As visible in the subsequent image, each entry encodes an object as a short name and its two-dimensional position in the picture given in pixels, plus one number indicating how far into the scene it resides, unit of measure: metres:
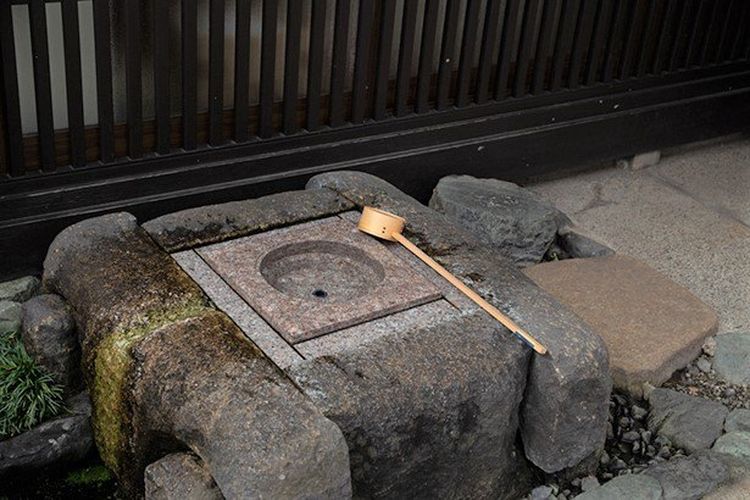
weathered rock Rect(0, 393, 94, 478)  3.97
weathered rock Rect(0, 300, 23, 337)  4.47
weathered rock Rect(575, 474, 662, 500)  3.98
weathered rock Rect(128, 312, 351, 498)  3.19
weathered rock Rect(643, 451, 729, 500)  4.02
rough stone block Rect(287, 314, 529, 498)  3.48
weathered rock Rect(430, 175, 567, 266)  5.27
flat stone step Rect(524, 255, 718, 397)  4.66
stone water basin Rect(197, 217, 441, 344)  3.81
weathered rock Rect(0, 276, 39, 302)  4.59
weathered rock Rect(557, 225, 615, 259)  5.59
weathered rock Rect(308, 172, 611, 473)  3.84
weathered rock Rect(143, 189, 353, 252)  4.27
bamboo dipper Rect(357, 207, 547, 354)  4.12
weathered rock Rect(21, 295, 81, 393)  4.05
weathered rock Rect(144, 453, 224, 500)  3.27
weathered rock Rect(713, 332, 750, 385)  4.84
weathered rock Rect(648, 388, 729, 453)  4.38
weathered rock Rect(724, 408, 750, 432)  4.43
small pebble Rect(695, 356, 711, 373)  4.89
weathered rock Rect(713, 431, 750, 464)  4.27
